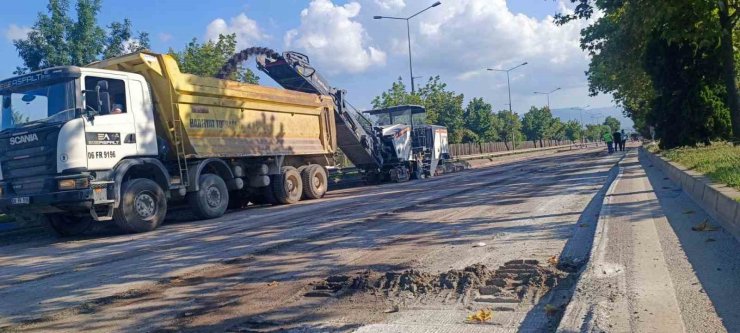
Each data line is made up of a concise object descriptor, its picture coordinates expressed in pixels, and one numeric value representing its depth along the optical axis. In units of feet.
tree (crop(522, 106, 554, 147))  273.95
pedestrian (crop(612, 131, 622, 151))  131.44
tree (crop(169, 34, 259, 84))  84.17
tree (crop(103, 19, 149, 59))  72.74
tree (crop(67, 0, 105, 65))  67.67
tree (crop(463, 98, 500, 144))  201.67
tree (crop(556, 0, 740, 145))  48.57
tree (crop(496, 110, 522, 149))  205.67
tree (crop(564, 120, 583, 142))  360.69
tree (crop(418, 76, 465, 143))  166.30
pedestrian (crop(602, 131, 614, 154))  121.29
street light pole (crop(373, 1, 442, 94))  108.53
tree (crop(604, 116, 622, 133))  414.45
